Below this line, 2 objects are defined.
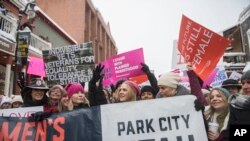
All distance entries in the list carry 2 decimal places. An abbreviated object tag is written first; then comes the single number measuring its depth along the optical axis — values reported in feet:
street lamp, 37.35
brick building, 106.93
